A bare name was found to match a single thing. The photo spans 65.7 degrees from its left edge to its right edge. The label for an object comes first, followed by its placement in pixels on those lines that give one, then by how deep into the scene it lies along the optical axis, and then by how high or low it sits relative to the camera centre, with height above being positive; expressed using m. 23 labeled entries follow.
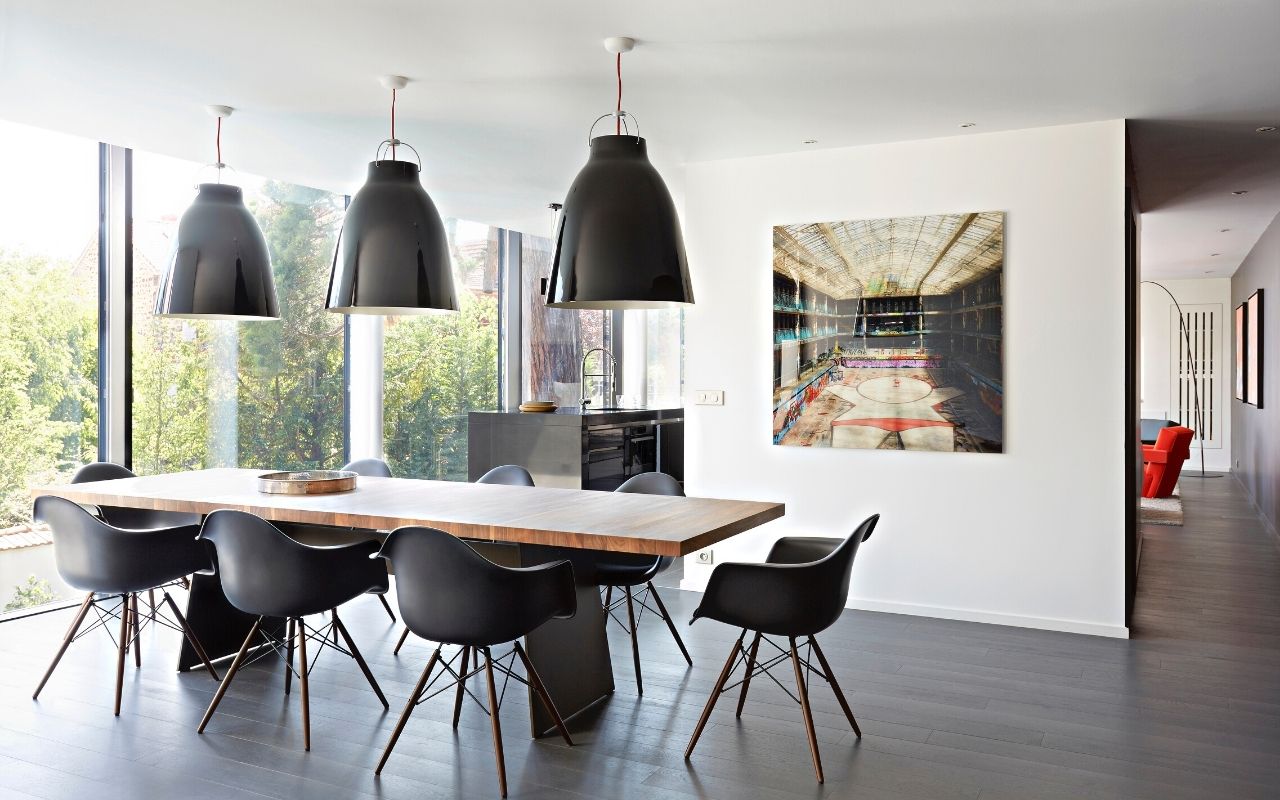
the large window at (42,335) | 4.89 +0.33
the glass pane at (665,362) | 9.89 +0.37
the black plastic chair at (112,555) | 3.65 -0.58
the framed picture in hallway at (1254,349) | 8.40 +0.43
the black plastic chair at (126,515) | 4.57 -0.54
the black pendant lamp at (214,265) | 4.33 +0.59
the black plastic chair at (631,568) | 3.69 -0.68
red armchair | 8.83 -0.56
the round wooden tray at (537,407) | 7.13 -0.06
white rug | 8.30 -0.97
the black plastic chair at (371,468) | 5.06 -0.36
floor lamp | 12.22 +0.11
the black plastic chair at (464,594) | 2.99 -0.60
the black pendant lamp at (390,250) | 3.69 +0.56
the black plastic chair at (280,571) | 3.32 -0.59
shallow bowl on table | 4.09 -0.35
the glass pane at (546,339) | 8.50 +0.54
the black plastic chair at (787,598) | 3.09 -0.63
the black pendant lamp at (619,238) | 3.10 +0.51
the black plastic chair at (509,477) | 4.83 -0.38
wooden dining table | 3.20 -0.42
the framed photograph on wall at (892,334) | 5.01 +0.34
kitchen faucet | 9.30 +0.18
